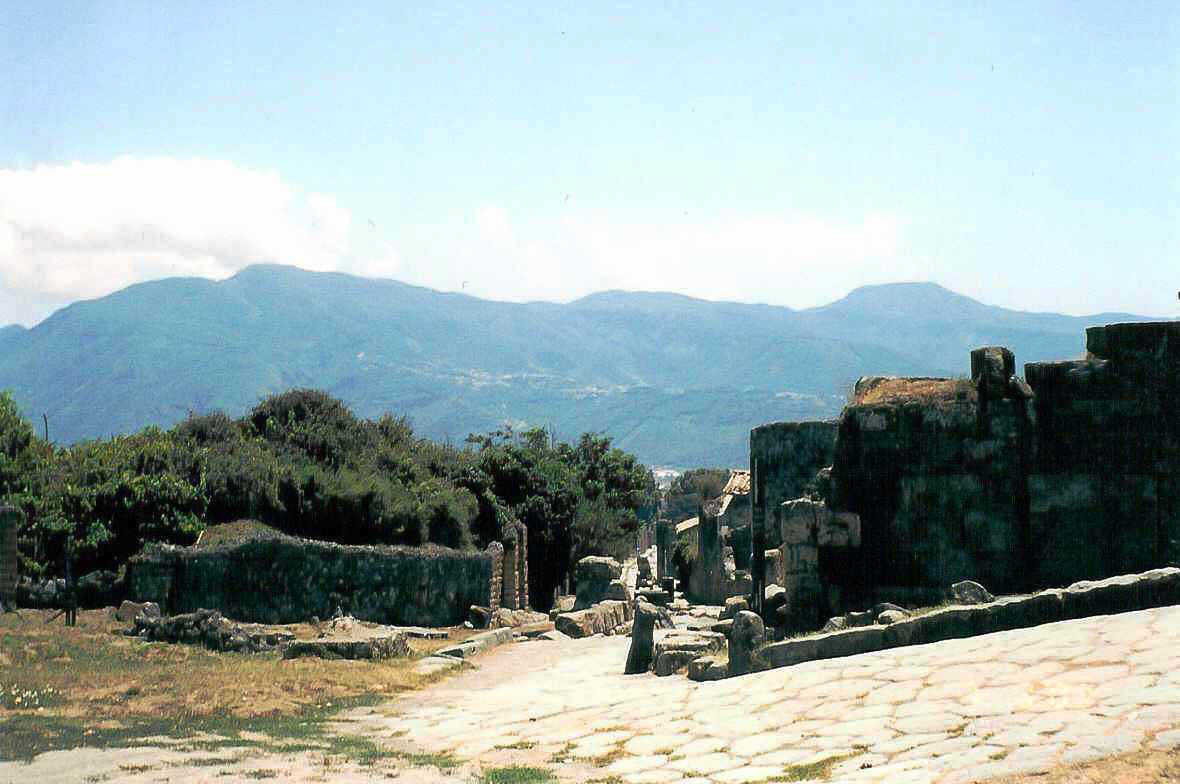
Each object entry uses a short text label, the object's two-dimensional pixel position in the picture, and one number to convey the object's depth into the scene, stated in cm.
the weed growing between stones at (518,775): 1006
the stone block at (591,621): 2588
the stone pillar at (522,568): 3713
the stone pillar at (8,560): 2453
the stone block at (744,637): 1392
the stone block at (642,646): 1703
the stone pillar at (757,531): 2425
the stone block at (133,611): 2329
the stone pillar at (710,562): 3822
